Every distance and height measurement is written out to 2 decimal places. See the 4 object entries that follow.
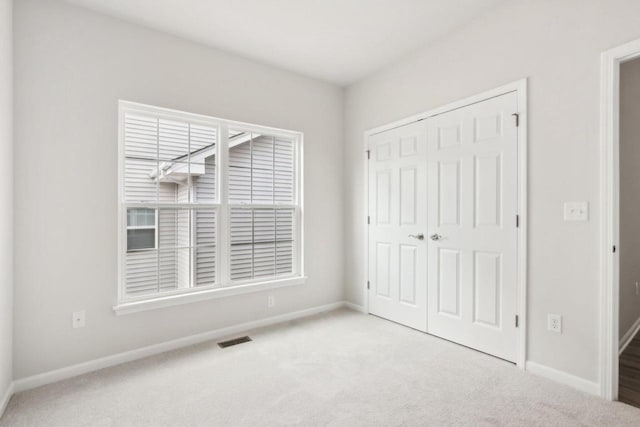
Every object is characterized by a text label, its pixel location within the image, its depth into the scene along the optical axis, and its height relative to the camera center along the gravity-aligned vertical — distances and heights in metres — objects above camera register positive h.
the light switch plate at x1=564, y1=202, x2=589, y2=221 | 2.18 +0.03
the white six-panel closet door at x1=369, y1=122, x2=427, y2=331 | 3.29 -0.12
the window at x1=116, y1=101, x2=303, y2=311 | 2.85 +0.08
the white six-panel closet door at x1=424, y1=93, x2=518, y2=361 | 2.61 -0.09
